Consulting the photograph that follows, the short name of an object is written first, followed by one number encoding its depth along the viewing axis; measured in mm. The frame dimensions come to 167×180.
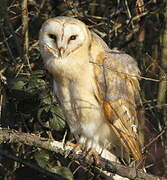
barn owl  7176
